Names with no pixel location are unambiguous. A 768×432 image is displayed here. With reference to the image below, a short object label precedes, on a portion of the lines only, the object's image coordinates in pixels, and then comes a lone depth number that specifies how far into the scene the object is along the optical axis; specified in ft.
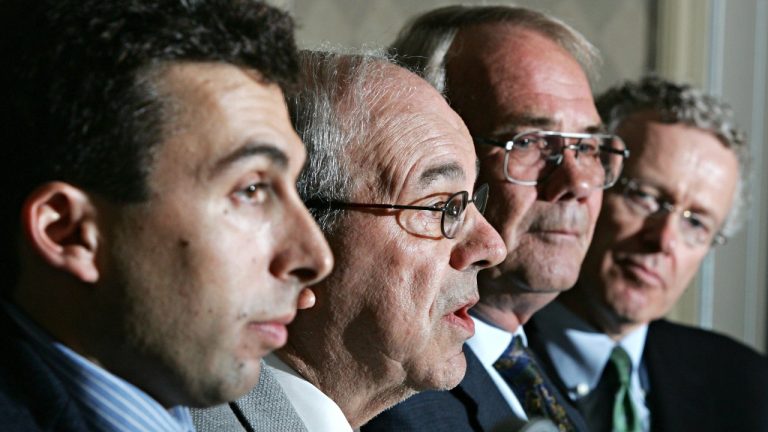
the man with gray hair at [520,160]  6.24
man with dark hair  4.51
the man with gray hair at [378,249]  5.36
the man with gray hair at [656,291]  7.20
